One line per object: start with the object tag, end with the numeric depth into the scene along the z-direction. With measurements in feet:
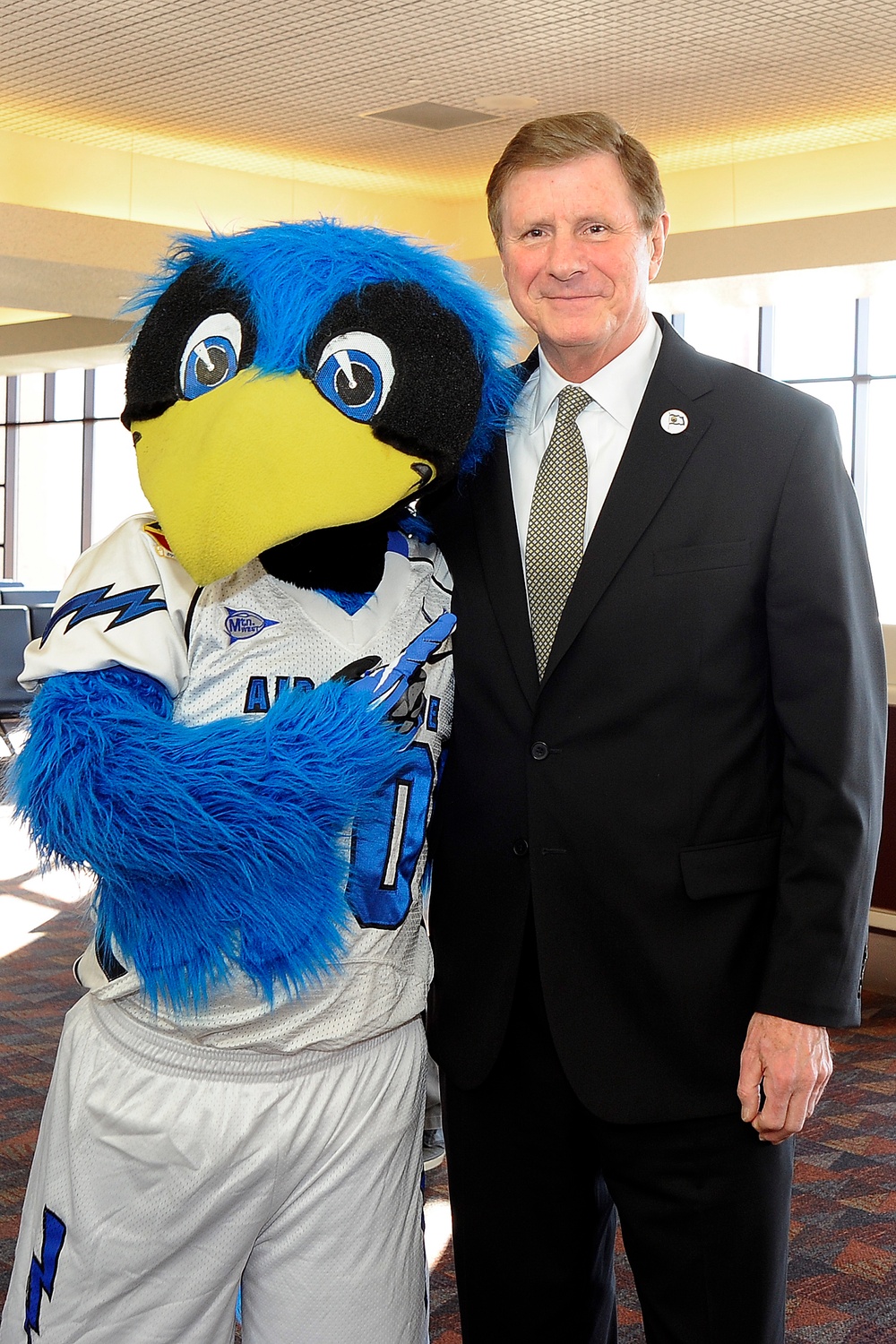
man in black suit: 4.95
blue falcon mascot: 4.26
